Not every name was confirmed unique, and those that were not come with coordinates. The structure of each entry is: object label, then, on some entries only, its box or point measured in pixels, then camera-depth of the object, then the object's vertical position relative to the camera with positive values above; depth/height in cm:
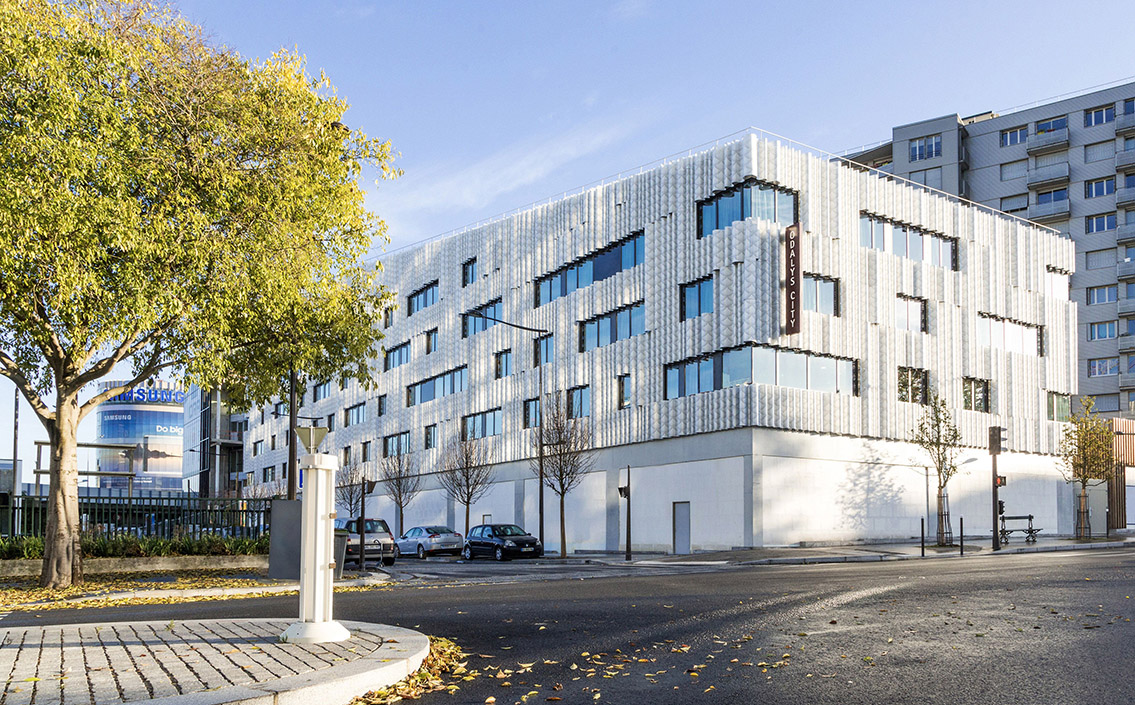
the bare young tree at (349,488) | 6416 -321
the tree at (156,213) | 1669 +390
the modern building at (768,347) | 3941 +386
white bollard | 912 -106
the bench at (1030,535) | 3950 -360
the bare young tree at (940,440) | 3890 -5
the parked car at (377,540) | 3478 -338
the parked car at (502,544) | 3847 -387
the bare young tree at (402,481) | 6183 -254
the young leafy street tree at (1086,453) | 4462 -53
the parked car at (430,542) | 4294 -426
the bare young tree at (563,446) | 4100 -31
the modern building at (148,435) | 19212 +27
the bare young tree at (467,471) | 5219 -167
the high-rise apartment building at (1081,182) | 7700 +1962
